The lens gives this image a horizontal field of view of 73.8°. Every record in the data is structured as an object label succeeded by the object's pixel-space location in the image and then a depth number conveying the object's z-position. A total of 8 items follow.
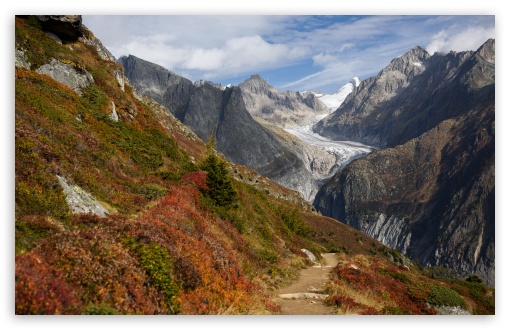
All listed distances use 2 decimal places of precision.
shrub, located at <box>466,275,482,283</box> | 30.94
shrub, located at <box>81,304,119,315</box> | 8.05
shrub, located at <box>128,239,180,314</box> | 9.68
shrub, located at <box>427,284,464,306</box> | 18.83
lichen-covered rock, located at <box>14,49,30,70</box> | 23.46
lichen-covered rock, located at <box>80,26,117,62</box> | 34.78
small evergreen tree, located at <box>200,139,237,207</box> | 22.20
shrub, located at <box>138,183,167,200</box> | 18.97
